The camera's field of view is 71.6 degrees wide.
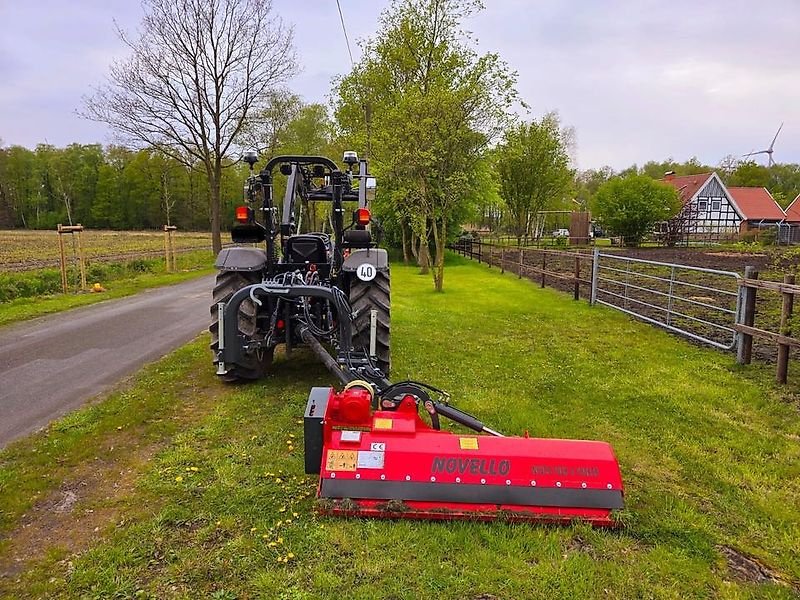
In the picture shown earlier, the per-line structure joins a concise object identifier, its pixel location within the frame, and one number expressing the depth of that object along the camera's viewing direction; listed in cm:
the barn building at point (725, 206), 4794
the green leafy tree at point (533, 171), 3655
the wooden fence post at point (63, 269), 1270
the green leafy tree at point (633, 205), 3441
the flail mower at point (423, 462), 295
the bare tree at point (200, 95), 2067
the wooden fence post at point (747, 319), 650
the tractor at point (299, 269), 518
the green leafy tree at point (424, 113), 1403
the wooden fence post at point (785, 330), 566
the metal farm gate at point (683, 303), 815
